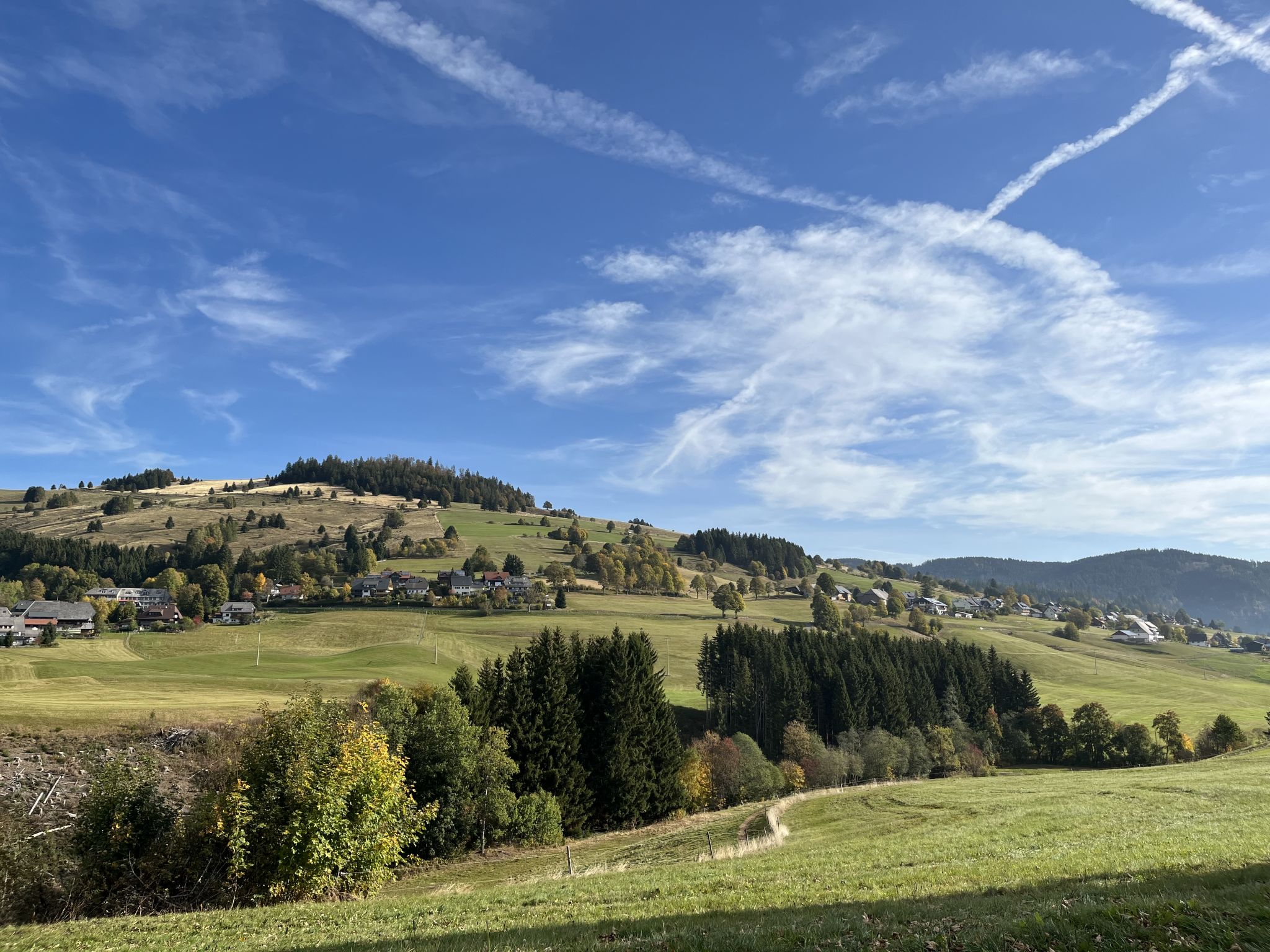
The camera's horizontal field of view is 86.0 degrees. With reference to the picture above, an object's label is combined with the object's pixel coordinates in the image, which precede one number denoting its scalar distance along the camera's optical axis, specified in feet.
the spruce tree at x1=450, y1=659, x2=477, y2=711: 183.62
